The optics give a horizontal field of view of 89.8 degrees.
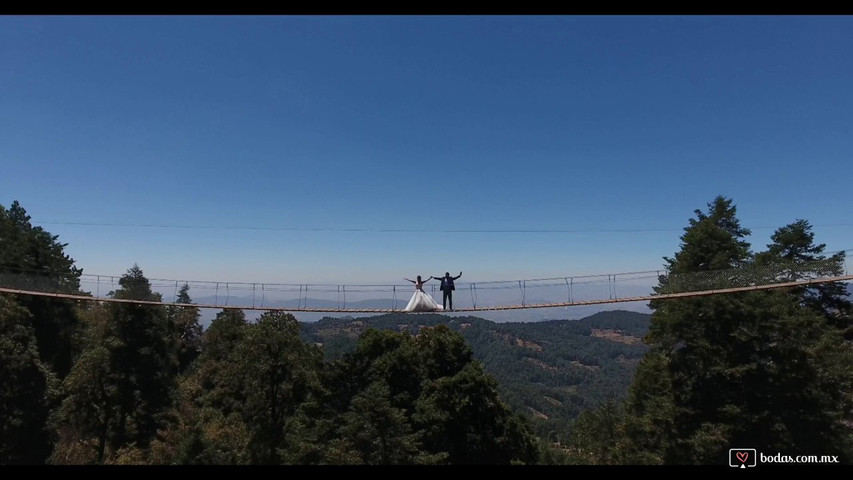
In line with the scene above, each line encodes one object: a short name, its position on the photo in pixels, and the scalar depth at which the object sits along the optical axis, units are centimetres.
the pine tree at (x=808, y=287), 2108
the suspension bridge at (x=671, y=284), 1153
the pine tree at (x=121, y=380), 1980
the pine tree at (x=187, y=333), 3631
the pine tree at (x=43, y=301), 2219
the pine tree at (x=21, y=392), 1803
